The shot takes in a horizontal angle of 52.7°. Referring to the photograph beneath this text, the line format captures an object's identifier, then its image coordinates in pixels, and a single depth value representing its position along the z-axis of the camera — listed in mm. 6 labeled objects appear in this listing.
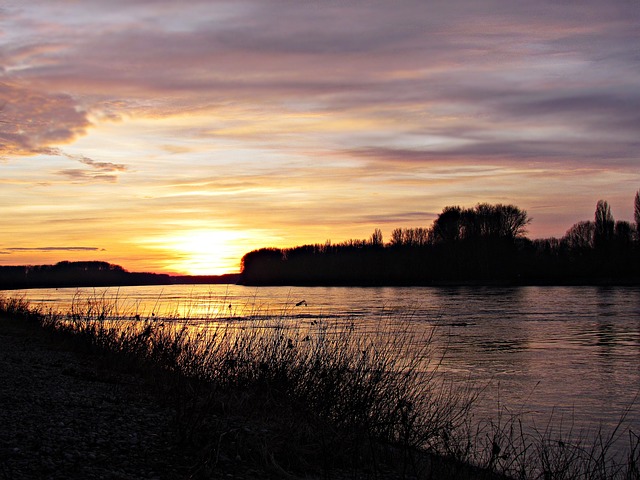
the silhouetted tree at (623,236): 106938
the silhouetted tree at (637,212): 112281
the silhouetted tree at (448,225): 137125
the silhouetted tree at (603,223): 115888
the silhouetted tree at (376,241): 173350
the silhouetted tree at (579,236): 140762
